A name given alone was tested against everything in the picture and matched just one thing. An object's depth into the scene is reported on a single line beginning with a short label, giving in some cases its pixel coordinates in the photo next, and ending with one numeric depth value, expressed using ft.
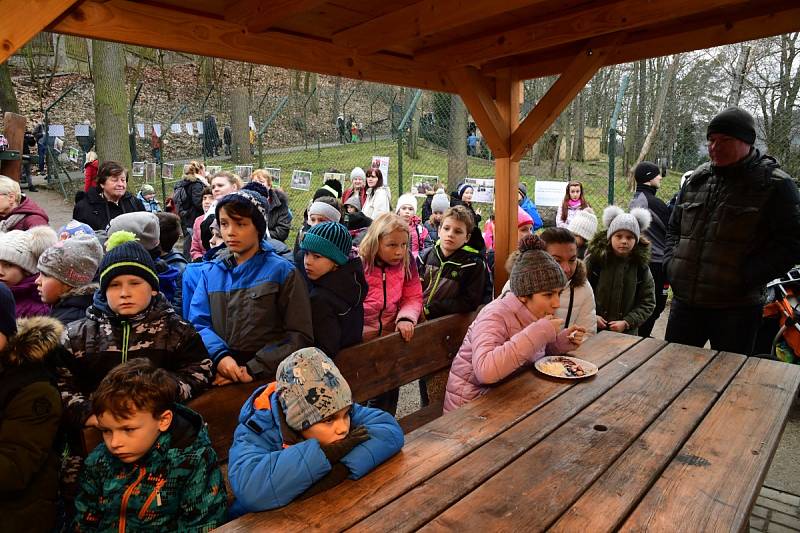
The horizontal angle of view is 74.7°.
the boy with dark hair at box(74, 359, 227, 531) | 5.77
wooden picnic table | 5.09
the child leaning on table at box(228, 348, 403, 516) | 5.21
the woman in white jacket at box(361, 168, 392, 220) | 25.18
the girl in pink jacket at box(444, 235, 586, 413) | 7.98
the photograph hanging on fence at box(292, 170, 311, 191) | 37.85
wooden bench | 7.57
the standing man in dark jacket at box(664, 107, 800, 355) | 10.82
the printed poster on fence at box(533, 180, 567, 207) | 28.43
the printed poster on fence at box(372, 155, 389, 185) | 30.40
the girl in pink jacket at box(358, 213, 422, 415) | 11.13
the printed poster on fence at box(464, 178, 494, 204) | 29.07
